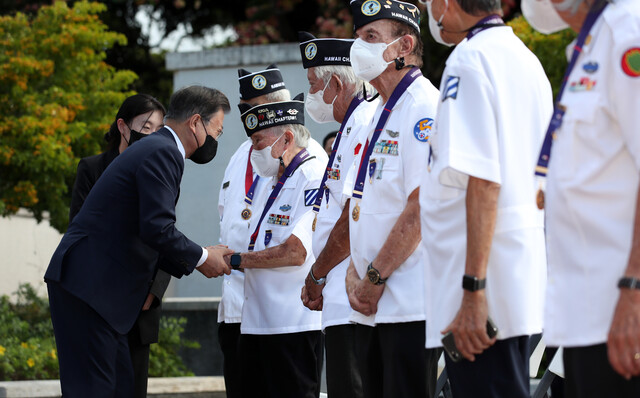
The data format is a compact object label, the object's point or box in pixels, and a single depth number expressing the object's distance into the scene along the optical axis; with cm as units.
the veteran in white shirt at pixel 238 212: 599
